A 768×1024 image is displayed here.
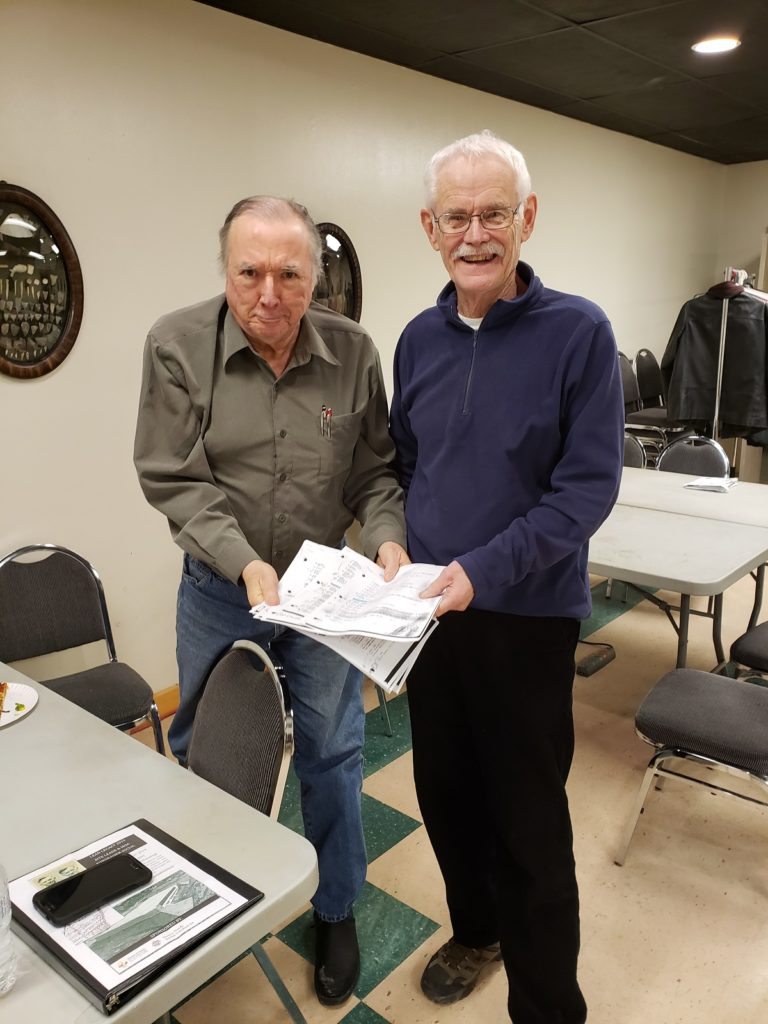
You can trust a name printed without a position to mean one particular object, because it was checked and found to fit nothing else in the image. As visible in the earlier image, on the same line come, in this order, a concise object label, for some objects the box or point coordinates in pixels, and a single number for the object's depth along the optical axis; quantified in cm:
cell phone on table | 91
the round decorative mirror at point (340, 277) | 354
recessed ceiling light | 344
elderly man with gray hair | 147
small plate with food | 145
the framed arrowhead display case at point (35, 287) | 249
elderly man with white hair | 131
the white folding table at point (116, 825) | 84
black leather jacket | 523
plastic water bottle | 84
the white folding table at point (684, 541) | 230
